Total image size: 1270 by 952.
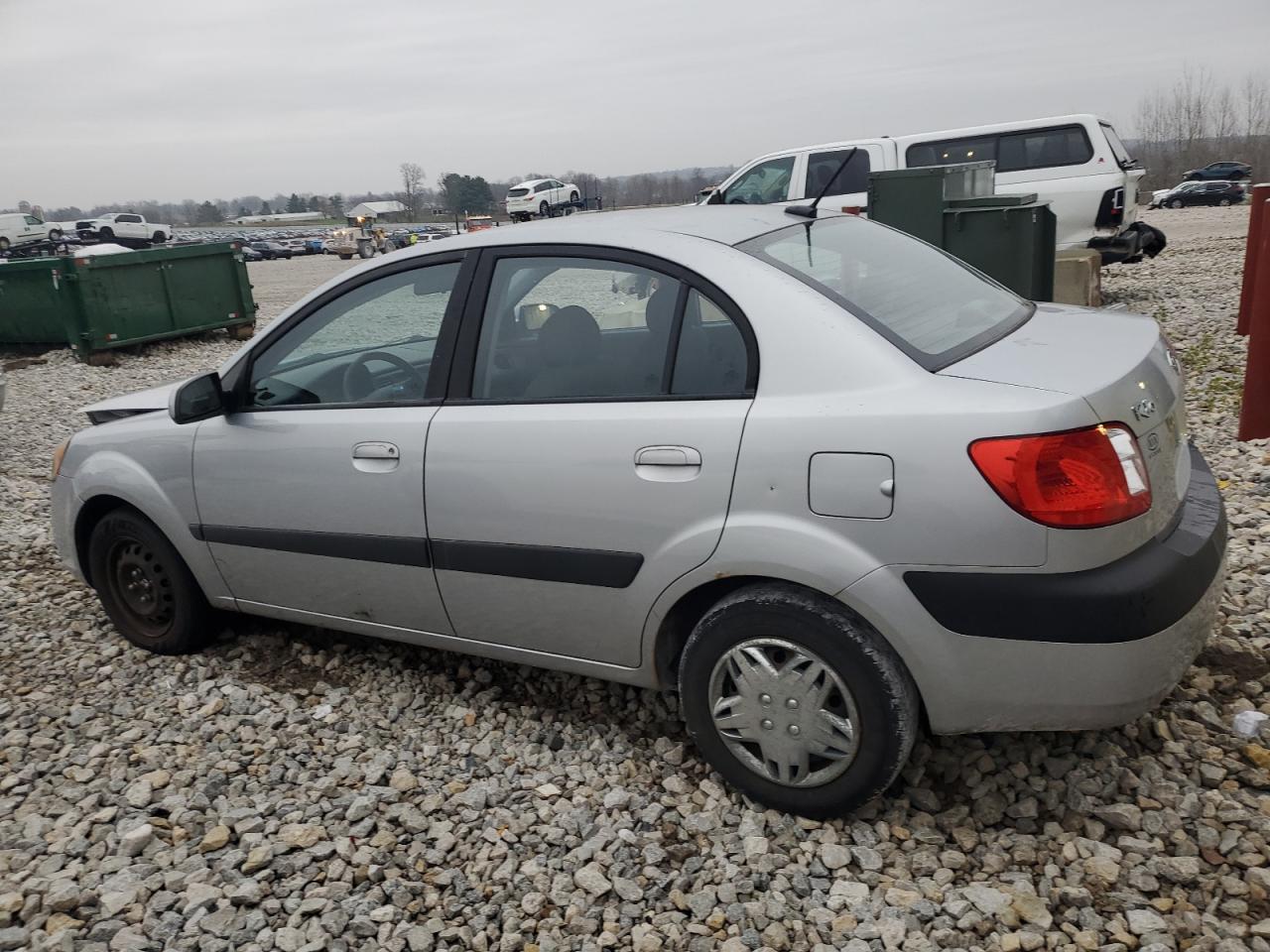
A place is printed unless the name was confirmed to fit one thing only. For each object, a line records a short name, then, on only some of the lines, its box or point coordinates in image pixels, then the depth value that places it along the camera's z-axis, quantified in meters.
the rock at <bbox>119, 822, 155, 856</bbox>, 2.81
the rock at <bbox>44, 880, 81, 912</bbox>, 2.58
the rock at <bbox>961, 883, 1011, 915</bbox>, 2.33
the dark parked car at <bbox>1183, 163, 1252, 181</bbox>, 43.62
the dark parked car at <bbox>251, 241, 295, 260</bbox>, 51.28
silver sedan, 2.21
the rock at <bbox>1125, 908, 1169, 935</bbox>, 2.21
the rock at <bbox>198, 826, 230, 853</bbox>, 2.79
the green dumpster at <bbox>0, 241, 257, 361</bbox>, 12.34
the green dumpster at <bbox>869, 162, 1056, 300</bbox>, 6.70
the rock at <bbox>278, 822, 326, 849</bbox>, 2.78
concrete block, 9.21
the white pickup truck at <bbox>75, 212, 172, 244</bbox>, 51.34
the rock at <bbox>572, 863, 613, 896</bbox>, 2.53
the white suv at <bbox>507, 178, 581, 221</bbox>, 44.78
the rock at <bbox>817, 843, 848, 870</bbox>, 2.53
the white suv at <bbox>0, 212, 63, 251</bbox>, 46.78
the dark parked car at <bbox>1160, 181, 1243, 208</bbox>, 36.97
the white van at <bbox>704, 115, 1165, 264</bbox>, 11.54
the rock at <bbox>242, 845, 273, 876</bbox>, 2.70
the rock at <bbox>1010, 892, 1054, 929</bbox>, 2.28
